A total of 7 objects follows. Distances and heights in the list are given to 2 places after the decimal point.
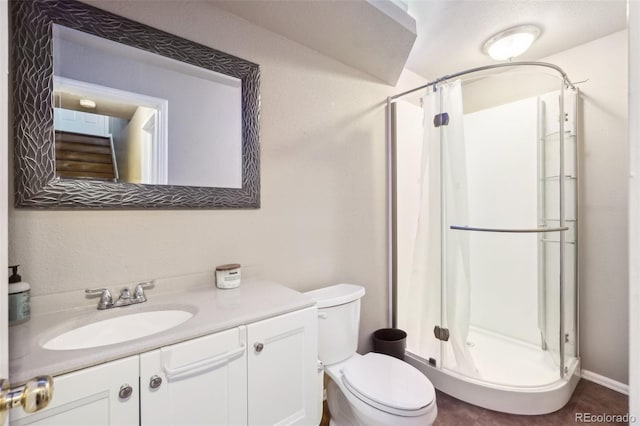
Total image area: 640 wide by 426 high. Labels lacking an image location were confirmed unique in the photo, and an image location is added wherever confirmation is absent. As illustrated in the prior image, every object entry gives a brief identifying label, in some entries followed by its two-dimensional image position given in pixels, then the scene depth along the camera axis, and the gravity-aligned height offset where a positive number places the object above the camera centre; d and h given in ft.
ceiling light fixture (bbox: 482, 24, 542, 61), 6.22 +3.88
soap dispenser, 2.94 -0.91
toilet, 4.04 -2.71
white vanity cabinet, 2.39 -1.72
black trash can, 6.48 -3.03
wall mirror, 3.32 +1.37
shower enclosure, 6.24 -0.53
